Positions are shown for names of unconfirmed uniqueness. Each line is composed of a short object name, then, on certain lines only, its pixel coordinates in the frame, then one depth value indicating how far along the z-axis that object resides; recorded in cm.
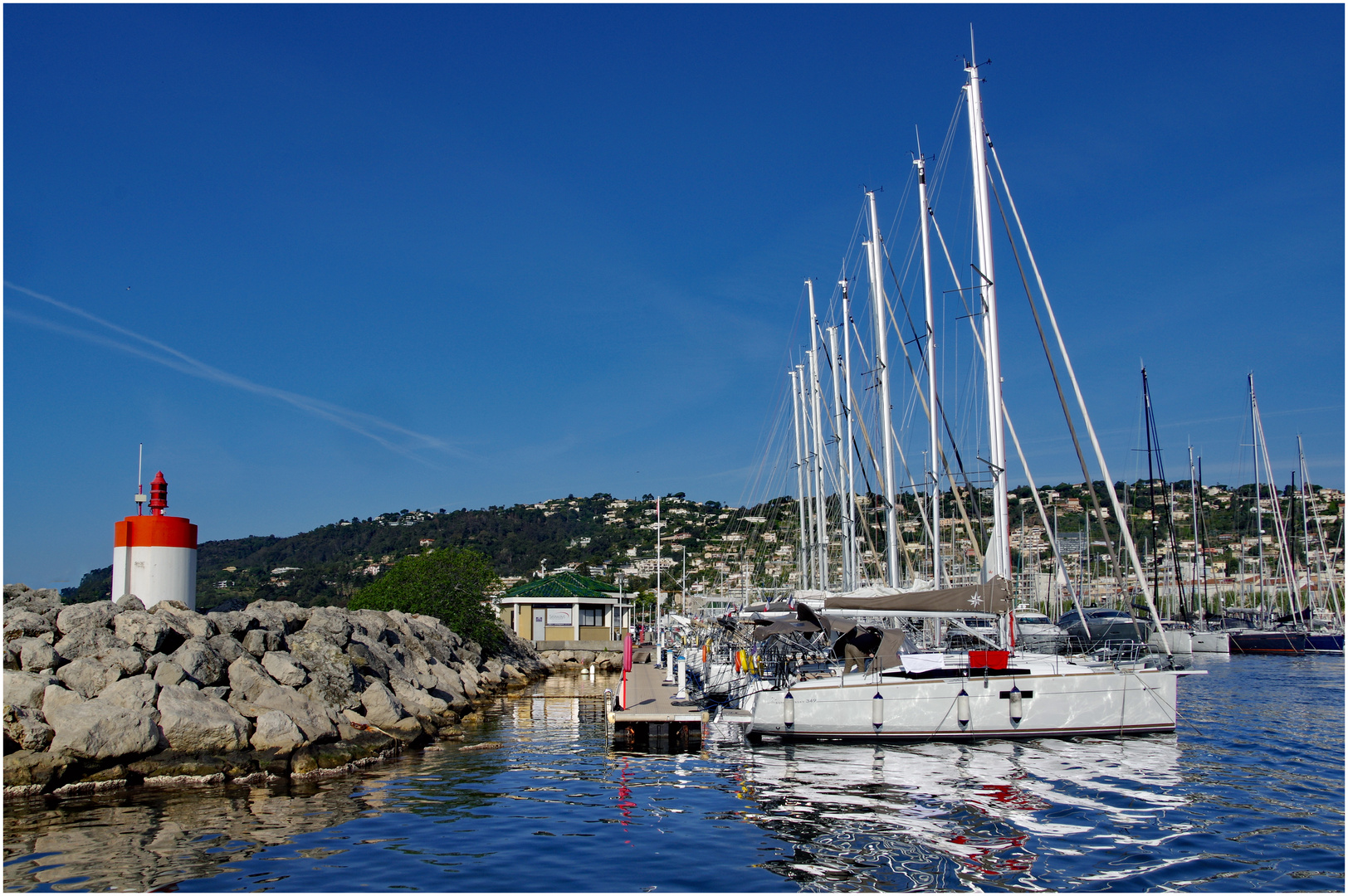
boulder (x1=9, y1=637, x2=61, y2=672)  2070
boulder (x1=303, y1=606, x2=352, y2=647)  2848
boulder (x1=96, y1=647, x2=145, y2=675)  2117
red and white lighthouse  2608
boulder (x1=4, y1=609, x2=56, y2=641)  2200
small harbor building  6769
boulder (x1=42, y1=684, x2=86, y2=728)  1898
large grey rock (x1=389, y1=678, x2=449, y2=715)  2881
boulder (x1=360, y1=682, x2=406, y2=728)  2511
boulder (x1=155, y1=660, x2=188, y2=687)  2136
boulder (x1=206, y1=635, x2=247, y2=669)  2367
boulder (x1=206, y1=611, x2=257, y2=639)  2533
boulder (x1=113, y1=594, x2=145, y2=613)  2392
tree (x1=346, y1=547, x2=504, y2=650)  5022
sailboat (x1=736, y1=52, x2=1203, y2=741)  2297
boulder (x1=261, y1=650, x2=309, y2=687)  2431
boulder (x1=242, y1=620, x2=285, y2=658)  2525
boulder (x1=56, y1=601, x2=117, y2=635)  2245
